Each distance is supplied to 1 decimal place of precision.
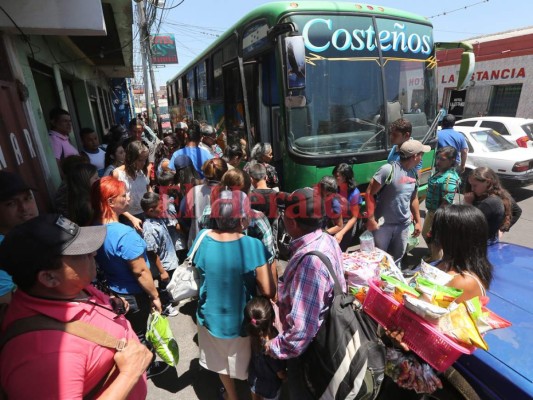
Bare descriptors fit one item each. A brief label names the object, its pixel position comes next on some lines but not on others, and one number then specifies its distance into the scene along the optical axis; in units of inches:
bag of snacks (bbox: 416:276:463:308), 59.6
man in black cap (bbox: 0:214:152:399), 39.8
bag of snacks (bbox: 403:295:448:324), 56.2
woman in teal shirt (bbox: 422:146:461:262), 143.6
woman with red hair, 86.1
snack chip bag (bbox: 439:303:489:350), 55.4
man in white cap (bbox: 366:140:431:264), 124.0
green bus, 147.9
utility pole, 506.3
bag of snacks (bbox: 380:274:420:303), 63.4
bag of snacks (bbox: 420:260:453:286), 67.6
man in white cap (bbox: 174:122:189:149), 199.7
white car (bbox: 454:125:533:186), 248.5
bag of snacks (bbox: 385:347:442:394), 62.6
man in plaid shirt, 62.4
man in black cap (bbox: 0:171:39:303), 77.4
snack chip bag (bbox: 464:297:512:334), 60.6
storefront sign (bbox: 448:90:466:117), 676.7
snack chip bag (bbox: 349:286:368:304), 84.2
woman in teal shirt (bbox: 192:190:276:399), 75.7
